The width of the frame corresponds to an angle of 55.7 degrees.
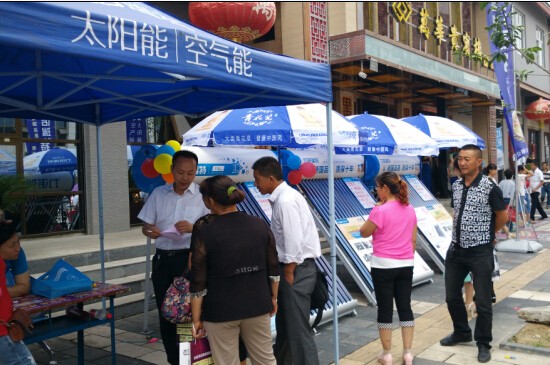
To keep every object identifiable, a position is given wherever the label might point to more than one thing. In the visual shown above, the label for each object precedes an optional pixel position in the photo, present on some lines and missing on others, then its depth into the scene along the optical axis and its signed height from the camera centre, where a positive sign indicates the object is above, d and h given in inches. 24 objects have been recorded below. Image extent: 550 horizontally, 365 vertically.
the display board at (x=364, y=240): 261.6 -33.9
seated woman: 149.5 -25.6
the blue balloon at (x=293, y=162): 240.8 +7.1
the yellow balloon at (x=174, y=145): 196.6 +14.0
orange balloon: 188.9 +1.7
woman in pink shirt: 167.3 -25.8
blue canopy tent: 99.4 +30.9
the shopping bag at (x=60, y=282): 150.5 -28.6
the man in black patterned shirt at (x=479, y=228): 176.7 -19.8
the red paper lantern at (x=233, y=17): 358.6 +114.0
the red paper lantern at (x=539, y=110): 905.5 +102.3
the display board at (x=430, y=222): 312.8 -31.5
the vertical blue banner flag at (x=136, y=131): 427.5 +43.4
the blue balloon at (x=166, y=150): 188.5 +11.7
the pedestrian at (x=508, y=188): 447.8 -15.8
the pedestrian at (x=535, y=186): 601.3 -20.1
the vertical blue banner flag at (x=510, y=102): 377.4 +49.9
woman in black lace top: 118.5 -21.8
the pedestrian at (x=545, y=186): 714.8 -24.9
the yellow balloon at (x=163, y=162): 185.6 +7.1
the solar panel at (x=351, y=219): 252.4 -22.5
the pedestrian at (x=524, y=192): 418.3 -21.8
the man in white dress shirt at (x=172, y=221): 164.1 -12.6
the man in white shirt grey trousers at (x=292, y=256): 142.2 -21.9
